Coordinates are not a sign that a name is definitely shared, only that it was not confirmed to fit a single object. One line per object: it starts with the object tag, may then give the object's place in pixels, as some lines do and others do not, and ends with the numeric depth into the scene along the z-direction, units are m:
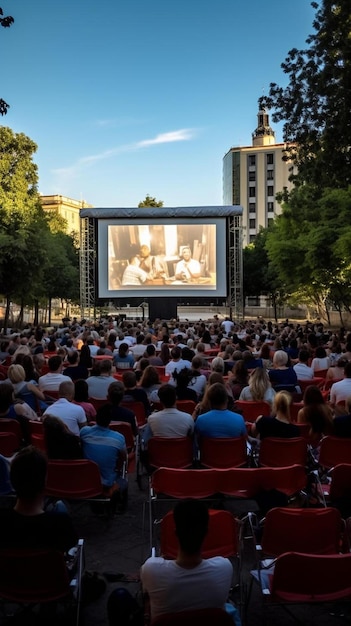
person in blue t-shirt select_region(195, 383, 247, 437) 5.33
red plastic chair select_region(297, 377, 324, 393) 8.88
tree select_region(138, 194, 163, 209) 52.33
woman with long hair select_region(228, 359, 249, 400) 7.97
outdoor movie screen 27.72
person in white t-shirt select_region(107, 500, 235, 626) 2.35
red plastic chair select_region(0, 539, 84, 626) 2.76
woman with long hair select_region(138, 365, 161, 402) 7.62
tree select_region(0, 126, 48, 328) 27.08
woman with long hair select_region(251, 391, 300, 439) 5.17
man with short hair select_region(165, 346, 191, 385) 9.65
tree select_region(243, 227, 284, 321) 46.31
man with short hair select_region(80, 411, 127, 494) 4.82
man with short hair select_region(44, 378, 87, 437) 5.57
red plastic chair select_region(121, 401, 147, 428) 6.81
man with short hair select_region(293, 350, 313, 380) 9.22
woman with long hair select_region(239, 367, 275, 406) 6.84
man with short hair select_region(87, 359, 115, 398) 7.88
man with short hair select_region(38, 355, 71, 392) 7.86
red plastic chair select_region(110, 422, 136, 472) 5.62
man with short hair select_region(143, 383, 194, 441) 5.44
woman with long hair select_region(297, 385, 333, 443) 5.50
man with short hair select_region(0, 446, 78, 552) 2.88
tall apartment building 82.88
